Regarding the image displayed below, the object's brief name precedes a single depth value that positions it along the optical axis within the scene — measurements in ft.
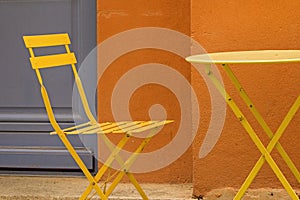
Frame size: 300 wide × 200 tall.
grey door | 25.70
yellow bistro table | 18.53
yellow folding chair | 19.55
